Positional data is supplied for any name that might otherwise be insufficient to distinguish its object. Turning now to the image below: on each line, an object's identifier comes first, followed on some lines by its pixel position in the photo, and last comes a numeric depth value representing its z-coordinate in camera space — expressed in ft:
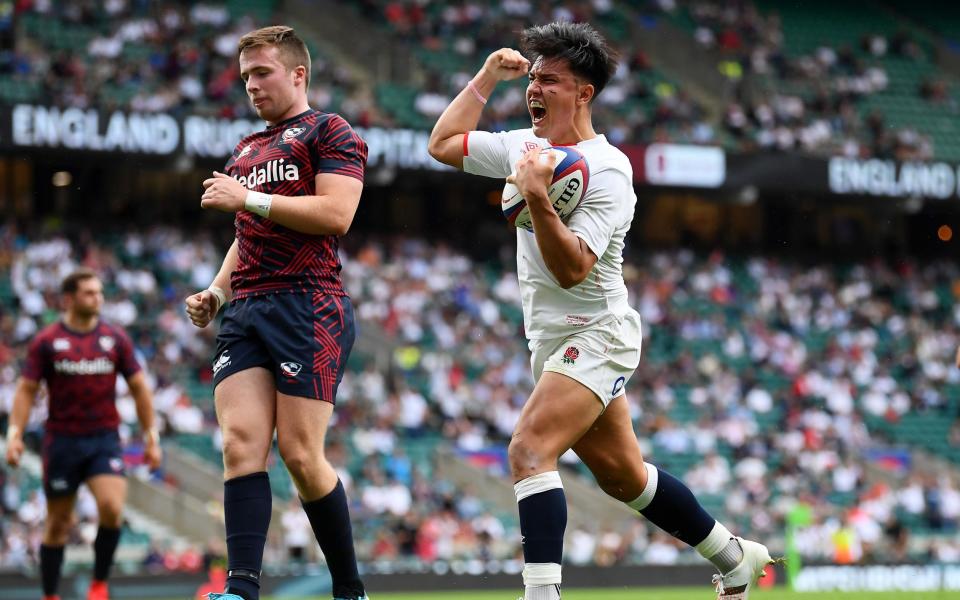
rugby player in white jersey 36.88
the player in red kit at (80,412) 66.03
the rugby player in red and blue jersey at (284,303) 37.47
